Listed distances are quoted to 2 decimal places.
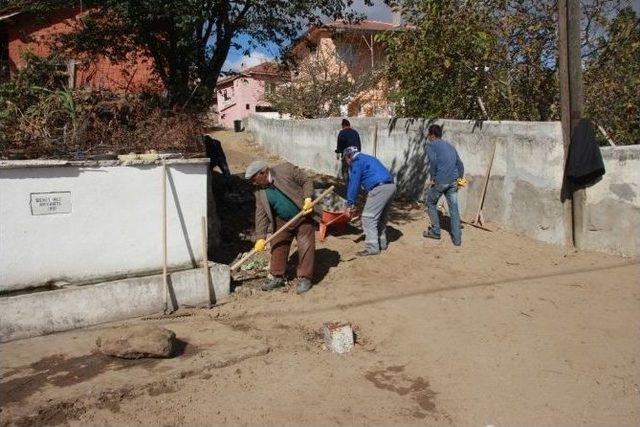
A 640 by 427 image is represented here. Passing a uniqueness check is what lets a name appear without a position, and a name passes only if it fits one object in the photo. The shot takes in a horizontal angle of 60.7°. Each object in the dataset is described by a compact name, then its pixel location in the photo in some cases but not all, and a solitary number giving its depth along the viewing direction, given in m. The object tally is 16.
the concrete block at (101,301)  5.12
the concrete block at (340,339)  4.90
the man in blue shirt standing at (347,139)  10.99
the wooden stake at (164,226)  5.76
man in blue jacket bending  7.29
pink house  31.08
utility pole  7.18
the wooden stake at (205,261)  5.96
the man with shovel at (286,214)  6.29
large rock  4.56
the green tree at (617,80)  8.52
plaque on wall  5.27
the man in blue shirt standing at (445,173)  7.70
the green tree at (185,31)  7.41
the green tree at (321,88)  20.31
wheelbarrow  7.72
